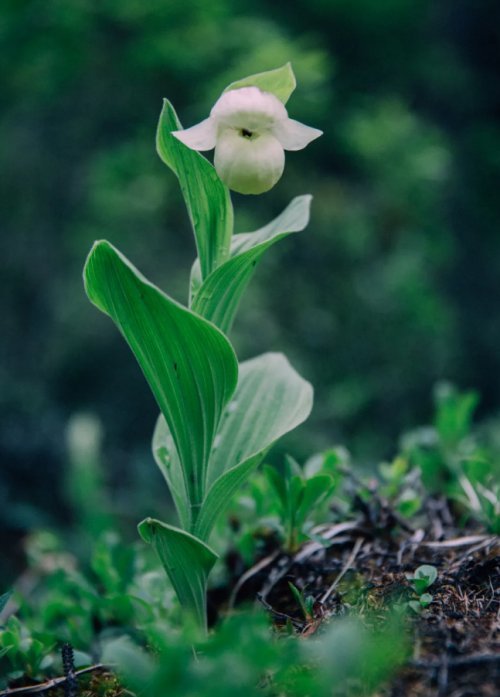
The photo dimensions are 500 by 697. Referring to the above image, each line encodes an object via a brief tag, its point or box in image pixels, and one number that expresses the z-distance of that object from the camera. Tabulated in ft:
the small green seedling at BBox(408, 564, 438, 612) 1.28
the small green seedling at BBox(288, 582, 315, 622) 1.32
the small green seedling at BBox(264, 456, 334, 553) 1.43
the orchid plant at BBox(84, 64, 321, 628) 1.30
